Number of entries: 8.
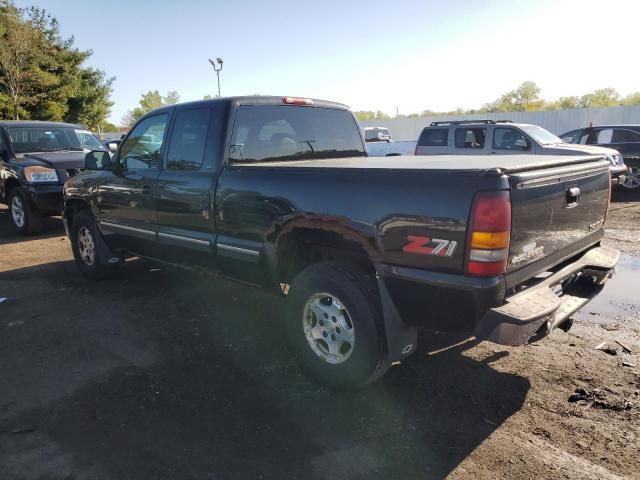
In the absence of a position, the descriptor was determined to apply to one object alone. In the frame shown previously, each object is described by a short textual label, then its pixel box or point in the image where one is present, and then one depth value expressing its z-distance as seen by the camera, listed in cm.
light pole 2977
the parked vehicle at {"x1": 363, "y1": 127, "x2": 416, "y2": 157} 1775
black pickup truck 265
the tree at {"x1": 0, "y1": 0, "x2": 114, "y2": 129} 2808
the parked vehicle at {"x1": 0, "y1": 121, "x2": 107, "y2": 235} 828
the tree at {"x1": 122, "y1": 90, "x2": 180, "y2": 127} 8225
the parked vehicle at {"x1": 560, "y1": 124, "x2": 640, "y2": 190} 1231
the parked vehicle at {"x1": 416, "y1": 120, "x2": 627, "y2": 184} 1053
